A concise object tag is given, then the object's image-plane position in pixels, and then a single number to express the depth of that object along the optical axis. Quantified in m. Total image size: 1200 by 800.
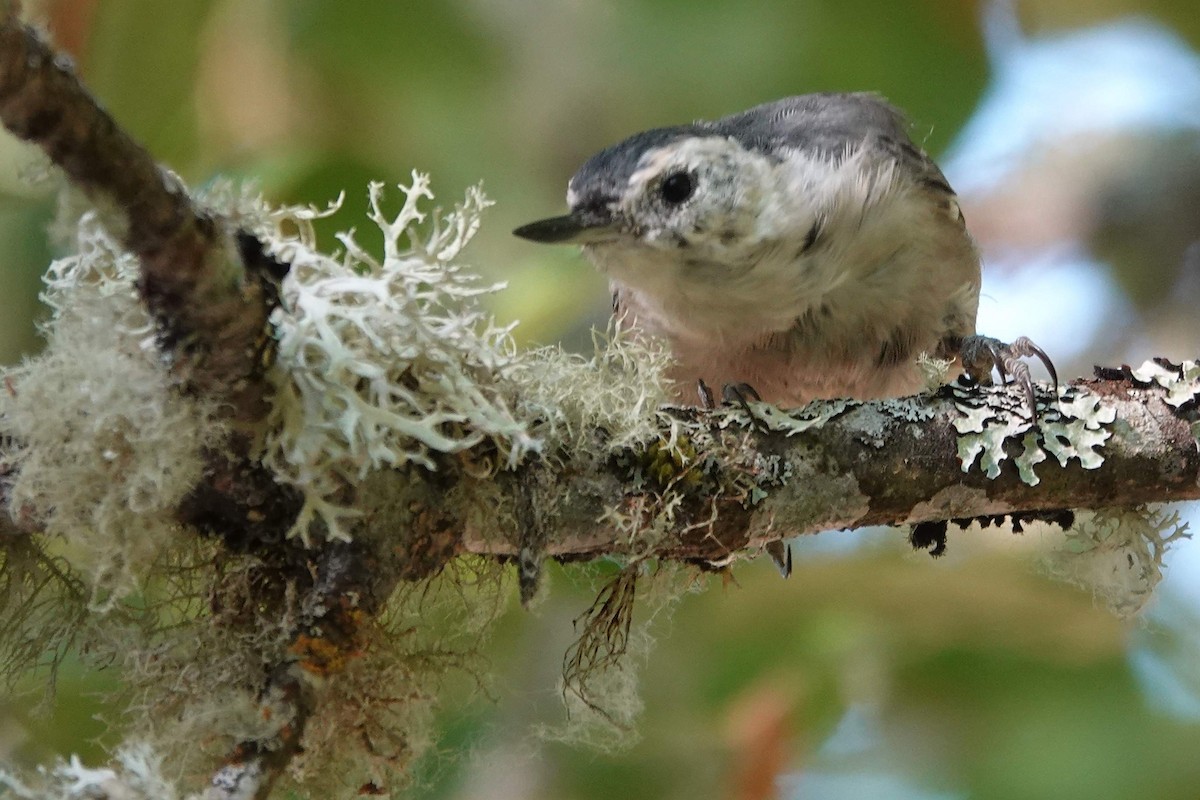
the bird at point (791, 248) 3.19
